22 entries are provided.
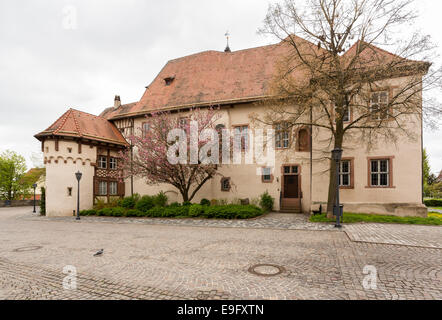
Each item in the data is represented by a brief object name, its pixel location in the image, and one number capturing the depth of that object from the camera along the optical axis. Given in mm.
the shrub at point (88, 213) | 19266
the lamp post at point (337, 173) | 11249
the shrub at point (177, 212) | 16469
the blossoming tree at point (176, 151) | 16234
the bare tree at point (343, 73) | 11867
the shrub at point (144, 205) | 18203
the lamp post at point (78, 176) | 16819
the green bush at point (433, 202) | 27797
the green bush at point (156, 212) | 16869
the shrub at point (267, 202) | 18031
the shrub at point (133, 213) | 17547
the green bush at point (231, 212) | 14945
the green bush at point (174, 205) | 17894
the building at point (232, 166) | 14961
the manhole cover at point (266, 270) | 5343
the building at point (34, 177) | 38672
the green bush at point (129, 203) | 19333
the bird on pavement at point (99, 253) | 7183
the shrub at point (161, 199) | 20009
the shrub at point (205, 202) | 18322
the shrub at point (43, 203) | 20766
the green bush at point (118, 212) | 17970
